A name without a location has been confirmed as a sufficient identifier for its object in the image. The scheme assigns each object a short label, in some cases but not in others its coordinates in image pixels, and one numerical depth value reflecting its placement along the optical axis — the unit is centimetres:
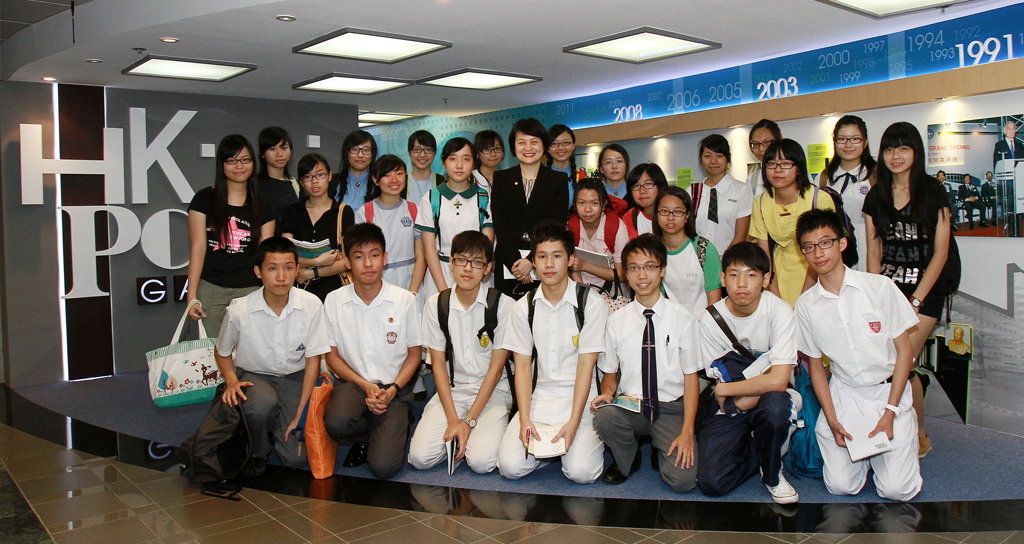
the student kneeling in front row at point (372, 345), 435
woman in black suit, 496
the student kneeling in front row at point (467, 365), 429
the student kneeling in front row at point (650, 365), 405
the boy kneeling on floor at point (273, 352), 430
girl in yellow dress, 469
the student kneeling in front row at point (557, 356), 411
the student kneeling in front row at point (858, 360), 380
